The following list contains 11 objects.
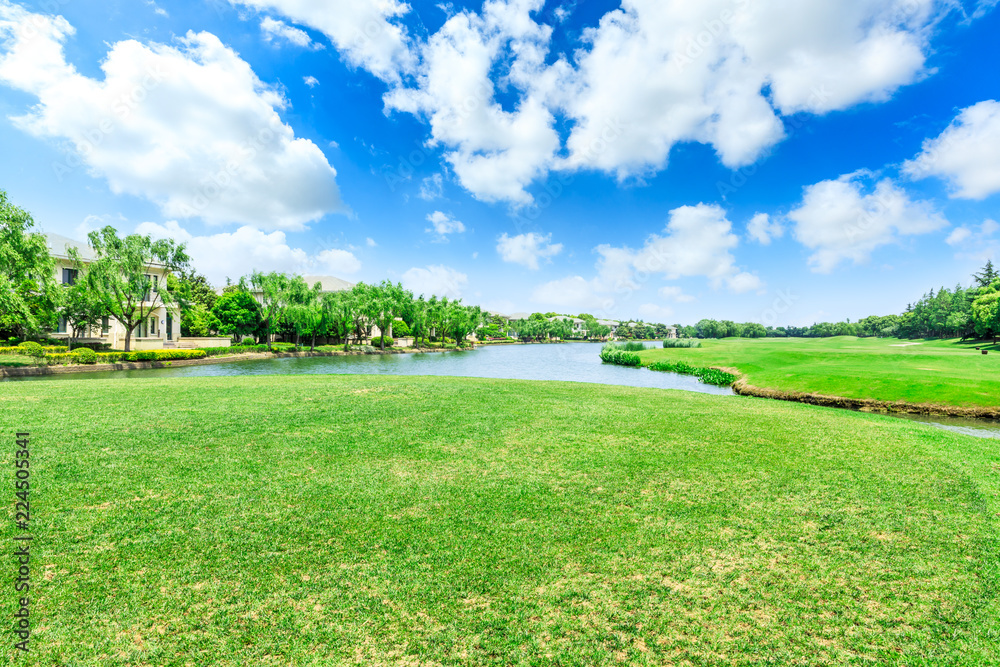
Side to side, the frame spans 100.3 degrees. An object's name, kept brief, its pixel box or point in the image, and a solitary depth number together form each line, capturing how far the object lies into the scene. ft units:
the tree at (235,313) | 189.06
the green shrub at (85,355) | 96.19
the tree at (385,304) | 209.99
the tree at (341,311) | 190.60
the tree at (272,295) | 173.27
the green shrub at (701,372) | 95.18
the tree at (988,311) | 160.04
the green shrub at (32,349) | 93.61
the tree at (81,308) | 114.21
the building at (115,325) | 142.10
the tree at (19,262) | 78.59
